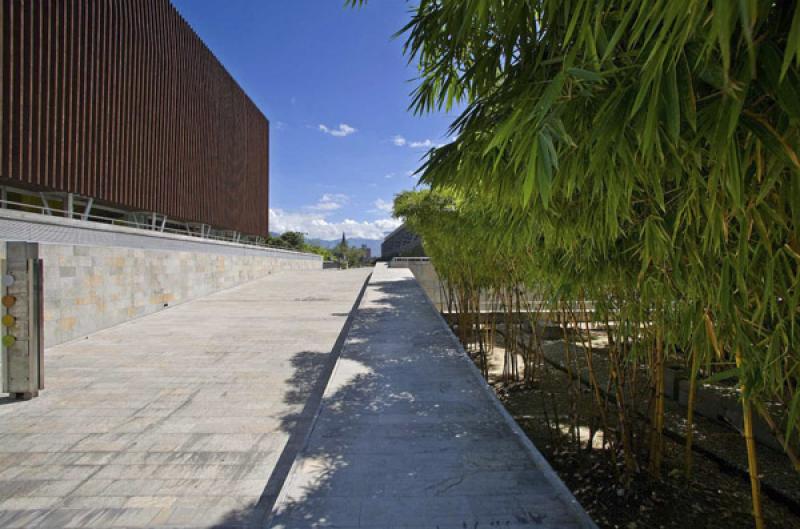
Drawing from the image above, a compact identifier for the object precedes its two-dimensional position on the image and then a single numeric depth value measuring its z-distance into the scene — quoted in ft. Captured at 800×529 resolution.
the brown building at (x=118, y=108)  22.82
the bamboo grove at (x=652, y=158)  2.48
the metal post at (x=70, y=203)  26.42
